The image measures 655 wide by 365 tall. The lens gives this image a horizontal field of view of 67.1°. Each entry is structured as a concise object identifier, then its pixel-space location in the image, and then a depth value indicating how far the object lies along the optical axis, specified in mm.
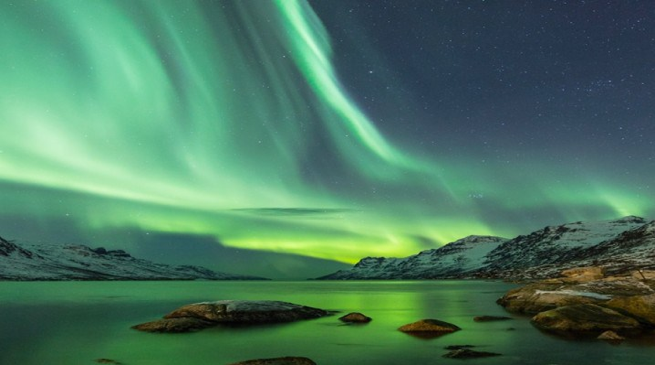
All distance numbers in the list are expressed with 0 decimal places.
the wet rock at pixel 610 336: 33281
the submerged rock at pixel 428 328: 39800
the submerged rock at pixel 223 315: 40344
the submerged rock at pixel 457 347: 31484
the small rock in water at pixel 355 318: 49797
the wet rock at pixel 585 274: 65750
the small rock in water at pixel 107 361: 27489
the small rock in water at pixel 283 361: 23716
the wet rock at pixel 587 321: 37562
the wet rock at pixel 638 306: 38719
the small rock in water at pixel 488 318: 50062
